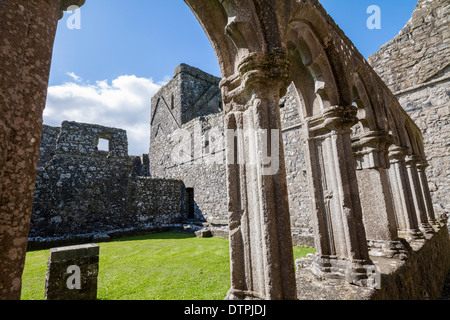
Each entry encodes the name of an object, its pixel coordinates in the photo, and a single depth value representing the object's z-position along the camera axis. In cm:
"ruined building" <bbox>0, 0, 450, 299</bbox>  96
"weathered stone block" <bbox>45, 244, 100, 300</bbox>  321
